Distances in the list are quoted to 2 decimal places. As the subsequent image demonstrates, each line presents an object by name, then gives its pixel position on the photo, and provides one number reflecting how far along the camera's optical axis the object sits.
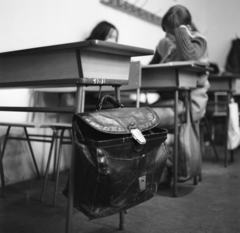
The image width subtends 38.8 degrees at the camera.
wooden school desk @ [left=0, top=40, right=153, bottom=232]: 1.28
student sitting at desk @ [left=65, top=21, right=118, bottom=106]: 3.04
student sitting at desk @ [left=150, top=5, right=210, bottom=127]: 2.44
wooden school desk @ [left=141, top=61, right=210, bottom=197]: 2.18
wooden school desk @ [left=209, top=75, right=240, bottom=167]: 3.17
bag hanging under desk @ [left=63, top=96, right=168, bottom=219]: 1.16
